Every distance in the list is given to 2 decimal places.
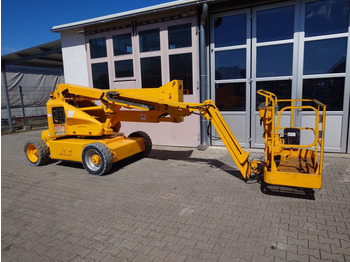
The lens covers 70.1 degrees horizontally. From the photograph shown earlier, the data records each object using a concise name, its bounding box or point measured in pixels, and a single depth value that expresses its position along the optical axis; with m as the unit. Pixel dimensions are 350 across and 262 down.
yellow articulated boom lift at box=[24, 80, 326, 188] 4.59
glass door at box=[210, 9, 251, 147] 7.74
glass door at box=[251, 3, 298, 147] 7.18
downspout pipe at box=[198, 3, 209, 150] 7.80
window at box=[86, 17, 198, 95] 8.28
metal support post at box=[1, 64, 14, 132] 14.16
